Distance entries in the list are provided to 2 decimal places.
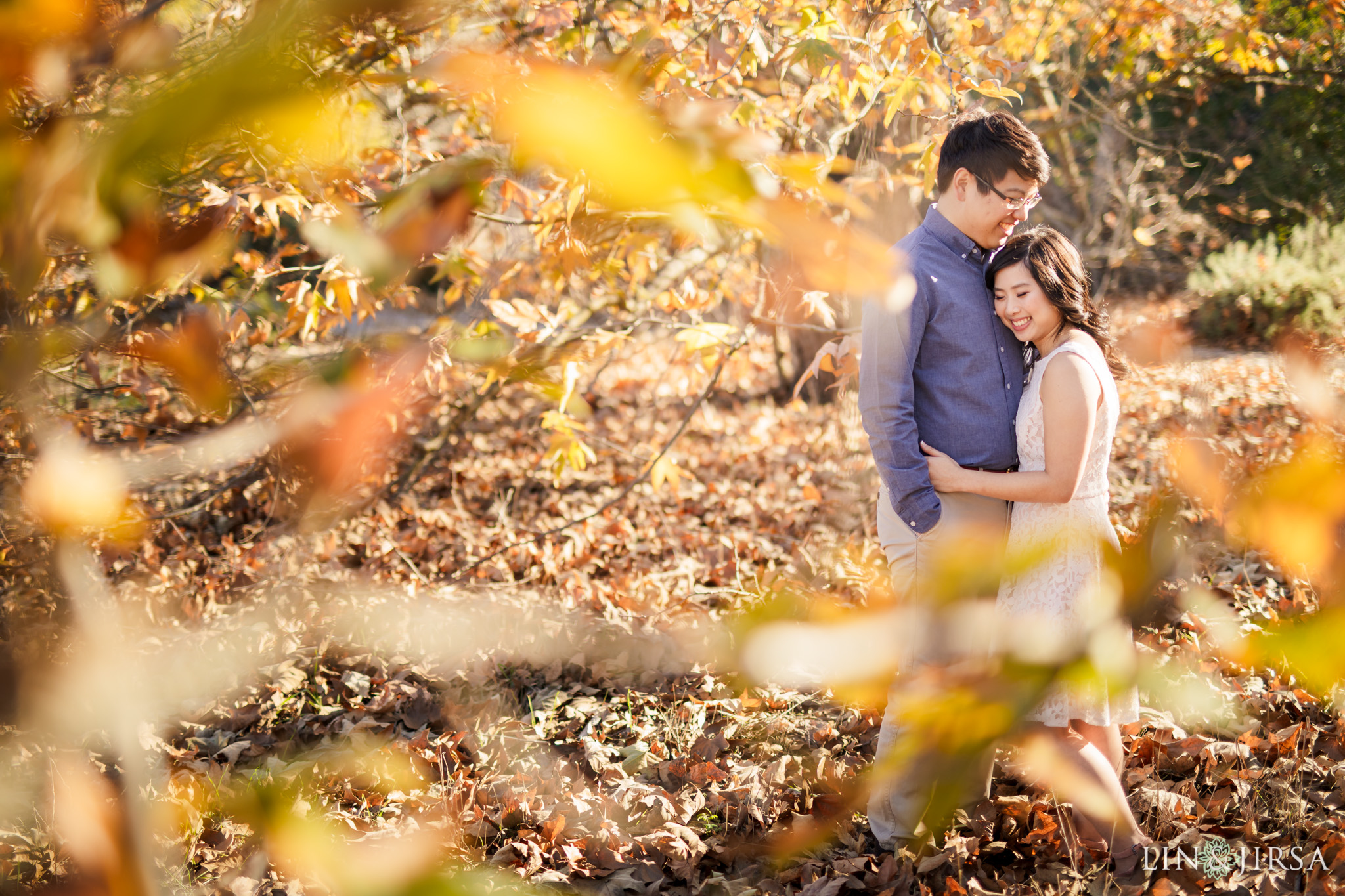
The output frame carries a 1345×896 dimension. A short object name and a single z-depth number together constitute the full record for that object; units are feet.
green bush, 28.27
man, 7.48
